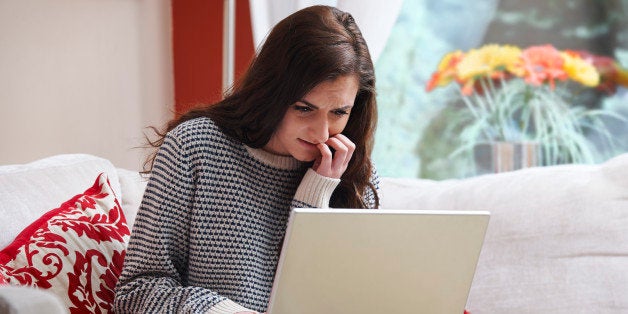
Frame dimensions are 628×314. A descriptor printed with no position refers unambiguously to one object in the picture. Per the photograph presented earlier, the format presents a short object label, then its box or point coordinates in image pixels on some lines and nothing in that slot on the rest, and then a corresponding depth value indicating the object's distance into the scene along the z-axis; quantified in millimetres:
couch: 2859
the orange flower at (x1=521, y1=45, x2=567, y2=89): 5098
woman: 2318
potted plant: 5184
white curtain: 4241
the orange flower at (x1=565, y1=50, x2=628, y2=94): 5500
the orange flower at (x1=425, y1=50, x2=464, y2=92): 5233
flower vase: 4732
